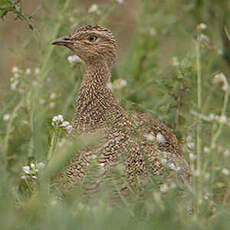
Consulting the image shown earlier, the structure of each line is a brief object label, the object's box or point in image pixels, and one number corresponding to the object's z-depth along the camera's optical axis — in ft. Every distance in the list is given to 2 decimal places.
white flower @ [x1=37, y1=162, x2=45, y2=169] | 25.77
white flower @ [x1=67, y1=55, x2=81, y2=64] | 34.63
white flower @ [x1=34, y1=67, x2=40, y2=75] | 37.79
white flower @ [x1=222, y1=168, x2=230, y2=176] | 25.59
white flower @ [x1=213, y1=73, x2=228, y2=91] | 24.86
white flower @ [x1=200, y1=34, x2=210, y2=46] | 35.76
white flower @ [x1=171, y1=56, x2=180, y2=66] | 36.07
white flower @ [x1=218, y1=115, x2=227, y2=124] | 23.81
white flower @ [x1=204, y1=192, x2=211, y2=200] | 24.03
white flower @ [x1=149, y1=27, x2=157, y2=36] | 44.73
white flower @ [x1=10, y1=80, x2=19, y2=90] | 36.86
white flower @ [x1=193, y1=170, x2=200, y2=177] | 23.21
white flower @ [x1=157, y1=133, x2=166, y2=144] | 30.12
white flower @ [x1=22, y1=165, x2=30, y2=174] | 26.84
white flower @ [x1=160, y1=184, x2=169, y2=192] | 23.96
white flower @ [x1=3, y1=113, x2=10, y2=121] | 34.50
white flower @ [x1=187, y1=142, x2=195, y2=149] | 28.72
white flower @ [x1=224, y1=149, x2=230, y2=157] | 27.64
